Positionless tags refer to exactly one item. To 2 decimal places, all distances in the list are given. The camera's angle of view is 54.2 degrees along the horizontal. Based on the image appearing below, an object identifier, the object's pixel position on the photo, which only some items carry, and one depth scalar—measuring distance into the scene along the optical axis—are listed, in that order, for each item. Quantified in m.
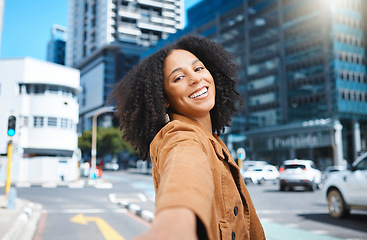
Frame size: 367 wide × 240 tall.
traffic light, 9.10
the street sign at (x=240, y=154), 16.77
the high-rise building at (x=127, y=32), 88.81
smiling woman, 0.86
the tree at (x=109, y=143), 56.91
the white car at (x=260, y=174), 24.03
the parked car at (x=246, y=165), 28.27
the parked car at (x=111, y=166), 56.09
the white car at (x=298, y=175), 17.48
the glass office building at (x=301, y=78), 39.56
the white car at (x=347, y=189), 8.20
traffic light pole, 10.45
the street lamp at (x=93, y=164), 25.74
